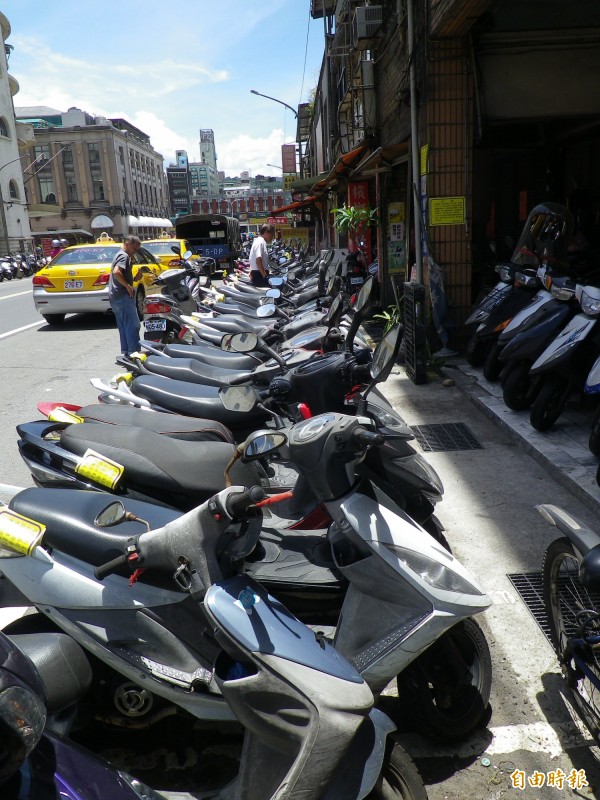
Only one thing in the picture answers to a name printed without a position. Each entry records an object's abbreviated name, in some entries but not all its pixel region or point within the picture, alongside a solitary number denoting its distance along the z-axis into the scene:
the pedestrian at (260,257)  12.37
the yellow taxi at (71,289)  12.94
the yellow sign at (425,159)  8.04
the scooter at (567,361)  4.93
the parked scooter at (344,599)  2.21
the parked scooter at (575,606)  2.29
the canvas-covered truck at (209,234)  27.09
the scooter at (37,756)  1.34
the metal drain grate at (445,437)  5.63
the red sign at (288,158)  54.56
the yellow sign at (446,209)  8.06
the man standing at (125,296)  8.93
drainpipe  8.03
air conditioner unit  10.23
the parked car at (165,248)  17.66
